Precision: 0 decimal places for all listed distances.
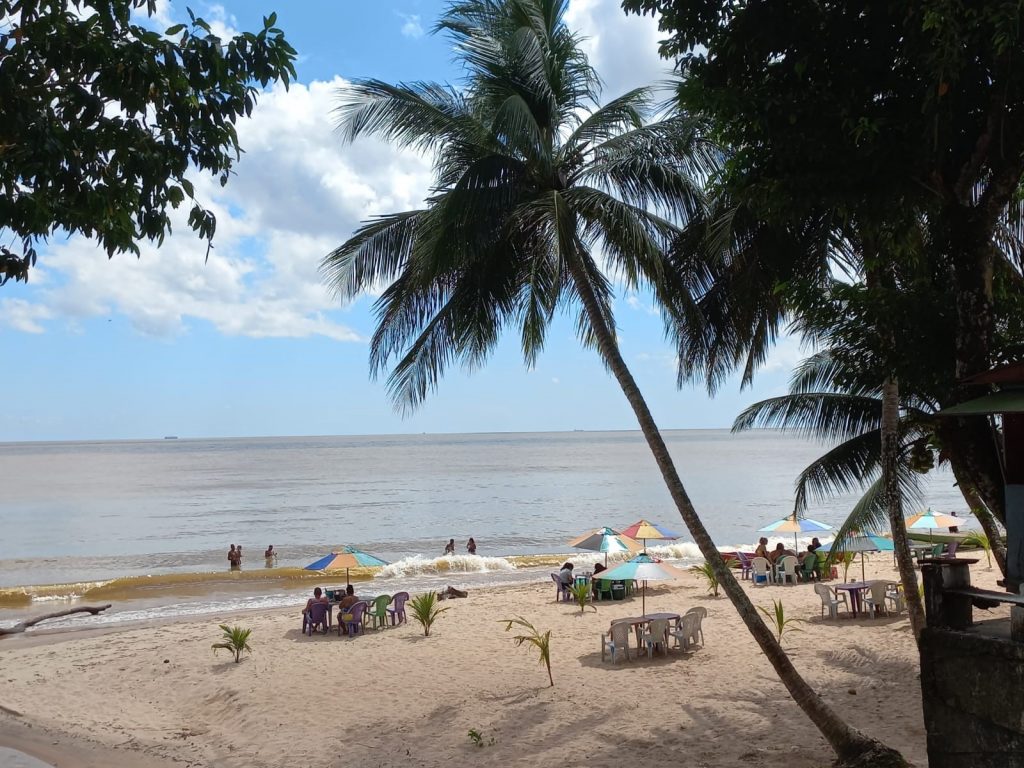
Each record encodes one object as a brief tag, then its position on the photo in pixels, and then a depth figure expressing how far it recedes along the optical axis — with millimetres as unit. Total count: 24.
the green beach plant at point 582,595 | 15820
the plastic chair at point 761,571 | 18234
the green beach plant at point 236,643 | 13116
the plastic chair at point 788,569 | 18016
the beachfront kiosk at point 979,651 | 5551
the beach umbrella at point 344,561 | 16416
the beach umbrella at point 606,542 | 17938
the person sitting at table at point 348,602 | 14914
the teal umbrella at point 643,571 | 13438
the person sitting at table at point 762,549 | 19536
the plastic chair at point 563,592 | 17406
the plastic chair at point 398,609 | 15398
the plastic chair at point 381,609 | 15094
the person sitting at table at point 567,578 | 17344
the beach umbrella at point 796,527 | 19359
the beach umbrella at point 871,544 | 15734
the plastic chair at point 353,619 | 14711
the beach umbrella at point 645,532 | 18766
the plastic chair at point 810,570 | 18000
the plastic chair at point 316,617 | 15102
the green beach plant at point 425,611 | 14281
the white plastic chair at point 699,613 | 12106
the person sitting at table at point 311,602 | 15148
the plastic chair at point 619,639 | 11664
